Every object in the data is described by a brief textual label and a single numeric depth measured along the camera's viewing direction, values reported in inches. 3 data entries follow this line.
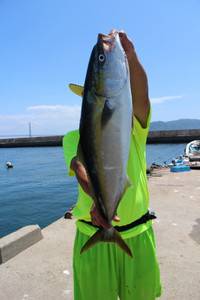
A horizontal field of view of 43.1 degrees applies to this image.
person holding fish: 56.1
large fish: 52.8
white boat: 427.1
